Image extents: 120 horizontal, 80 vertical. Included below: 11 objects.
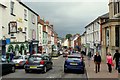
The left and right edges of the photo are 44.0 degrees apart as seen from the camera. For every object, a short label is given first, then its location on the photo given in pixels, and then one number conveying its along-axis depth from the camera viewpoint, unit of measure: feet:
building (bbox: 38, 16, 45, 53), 101.45
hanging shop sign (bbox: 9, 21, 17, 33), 58.80
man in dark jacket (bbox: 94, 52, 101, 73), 36.49
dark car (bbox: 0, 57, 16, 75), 33.95
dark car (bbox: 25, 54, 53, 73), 36.91
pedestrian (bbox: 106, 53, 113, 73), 35.98
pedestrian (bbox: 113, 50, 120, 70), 38.91
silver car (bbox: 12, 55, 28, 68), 44.79
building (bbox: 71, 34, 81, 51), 218.20
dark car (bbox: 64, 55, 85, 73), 38.47
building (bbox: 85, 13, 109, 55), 83.17
